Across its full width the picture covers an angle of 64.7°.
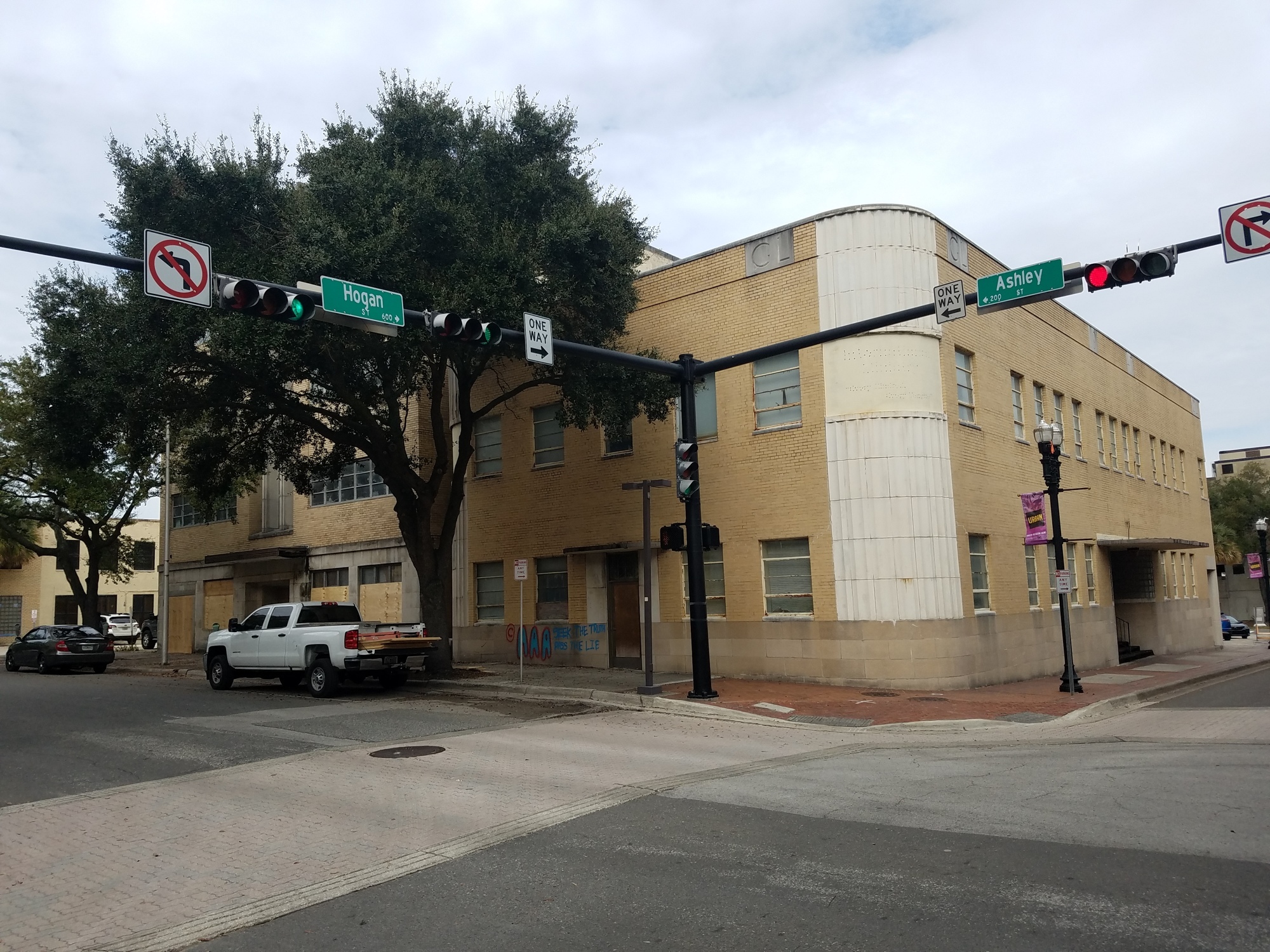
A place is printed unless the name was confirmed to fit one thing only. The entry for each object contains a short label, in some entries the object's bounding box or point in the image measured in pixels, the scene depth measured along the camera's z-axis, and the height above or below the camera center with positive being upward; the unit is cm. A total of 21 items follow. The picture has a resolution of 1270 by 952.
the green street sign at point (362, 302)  1170 +353
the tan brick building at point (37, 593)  5747 +98
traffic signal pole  1377 +343
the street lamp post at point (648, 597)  1733 -18
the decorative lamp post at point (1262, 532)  3566 +113
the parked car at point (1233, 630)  4838 -314
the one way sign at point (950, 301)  1282 +351
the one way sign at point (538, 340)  1361 +344
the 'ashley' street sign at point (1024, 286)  1172 +340
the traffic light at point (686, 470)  1659 +190
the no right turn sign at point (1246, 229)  1035 +346
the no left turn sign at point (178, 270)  1047 +356
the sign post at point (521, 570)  1970 +43
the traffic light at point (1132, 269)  1116 +337
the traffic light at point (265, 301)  1088 +330
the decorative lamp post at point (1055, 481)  1789 +164
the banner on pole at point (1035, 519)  1769 +94
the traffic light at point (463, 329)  1244 +334
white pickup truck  1923 -97
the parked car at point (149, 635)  4468 -131
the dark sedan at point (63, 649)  2986 -119
